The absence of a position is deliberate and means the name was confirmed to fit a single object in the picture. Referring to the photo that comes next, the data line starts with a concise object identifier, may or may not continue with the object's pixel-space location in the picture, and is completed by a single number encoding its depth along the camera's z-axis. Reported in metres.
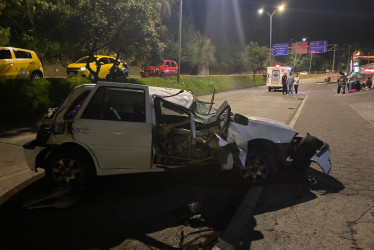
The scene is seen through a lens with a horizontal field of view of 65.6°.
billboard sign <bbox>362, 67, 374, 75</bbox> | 30.53
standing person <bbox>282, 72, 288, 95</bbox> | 24.92
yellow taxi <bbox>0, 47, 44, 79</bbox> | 12.32
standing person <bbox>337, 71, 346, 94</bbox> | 24.94
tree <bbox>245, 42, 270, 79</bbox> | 52.44
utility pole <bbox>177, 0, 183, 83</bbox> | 20.20
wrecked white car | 4.33
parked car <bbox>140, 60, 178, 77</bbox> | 24.87
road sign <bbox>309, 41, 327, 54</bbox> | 52.93
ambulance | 30.36
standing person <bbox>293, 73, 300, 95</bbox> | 25.89
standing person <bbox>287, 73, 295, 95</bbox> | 25.47
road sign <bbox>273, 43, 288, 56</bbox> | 52.62
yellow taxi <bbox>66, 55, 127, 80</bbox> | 17.06
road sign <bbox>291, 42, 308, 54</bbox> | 54.55
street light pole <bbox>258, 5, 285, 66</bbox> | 34.54
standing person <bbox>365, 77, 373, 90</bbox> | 26.29
